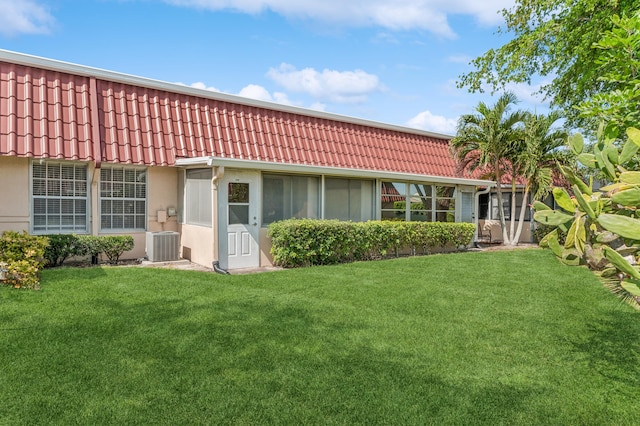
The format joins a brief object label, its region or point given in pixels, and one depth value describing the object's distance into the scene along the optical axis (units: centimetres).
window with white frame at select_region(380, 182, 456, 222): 1394
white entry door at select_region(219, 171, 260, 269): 1029
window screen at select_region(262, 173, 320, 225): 1124
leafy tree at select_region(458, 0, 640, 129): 1030
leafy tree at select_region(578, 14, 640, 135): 205
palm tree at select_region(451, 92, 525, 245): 1548
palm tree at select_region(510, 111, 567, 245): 1517
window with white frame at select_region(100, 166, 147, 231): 1062
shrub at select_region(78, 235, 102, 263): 959
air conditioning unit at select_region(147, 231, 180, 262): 1055
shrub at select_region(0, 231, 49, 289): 705
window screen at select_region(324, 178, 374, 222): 1252
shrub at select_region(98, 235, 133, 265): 985
